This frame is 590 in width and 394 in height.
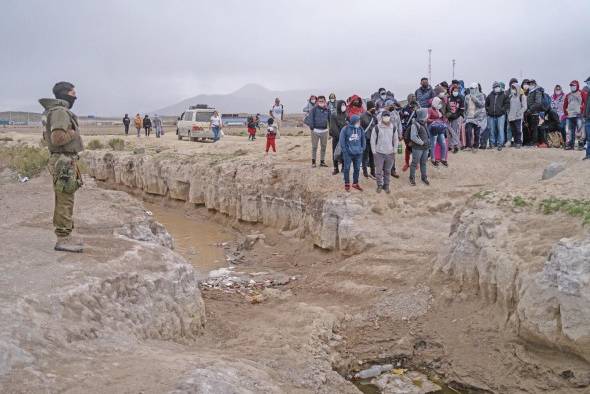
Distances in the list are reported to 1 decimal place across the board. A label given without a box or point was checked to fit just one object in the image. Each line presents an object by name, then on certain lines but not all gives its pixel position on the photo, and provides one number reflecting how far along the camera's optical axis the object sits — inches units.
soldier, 251.9
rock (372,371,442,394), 267.0
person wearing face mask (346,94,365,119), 478.9
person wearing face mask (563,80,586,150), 493.4
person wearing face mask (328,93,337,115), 576.7
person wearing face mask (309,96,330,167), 494.9
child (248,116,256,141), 917.0
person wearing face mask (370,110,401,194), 450.0
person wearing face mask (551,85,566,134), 567.5
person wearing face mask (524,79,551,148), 538.0
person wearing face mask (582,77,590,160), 396.0
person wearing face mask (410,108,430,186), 469.7
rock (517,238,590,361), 239.6
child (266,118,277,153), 635.5
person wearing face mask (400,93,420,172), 503.4
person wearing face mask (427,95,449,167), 512.4
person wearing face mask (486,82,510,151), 530.0
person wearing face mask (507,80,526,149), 531.2
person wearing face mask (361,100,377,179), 476.1
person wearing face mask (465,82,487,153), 547.2
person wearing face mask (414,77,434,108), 540.1
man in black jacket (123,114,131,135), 1398.9
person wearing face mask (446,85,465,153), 542.6
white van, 1005.8
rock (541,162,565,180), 396.2
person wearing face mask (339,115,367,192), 443.2
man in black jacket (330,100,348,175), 491.5
